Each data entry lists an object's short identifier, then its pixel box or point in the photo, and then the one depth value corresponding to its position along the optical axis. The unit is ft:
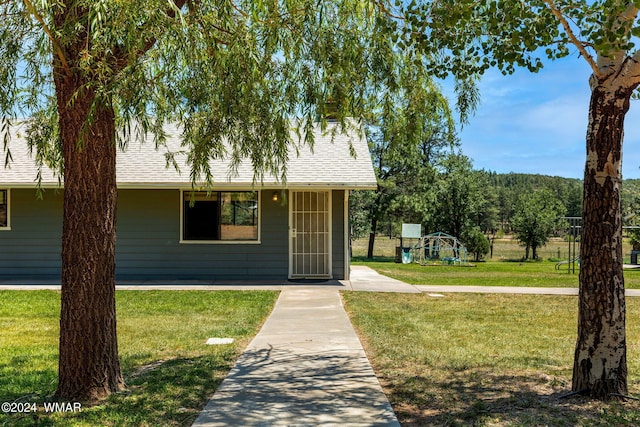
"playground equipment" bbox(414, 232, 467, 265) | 74.43
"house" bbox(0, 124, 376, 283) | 44.06
